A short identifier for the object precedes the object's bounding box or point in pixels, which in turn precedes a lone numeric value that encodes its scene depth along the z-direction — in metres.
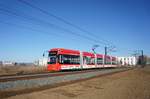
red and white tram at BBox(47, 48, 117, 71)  19.69
